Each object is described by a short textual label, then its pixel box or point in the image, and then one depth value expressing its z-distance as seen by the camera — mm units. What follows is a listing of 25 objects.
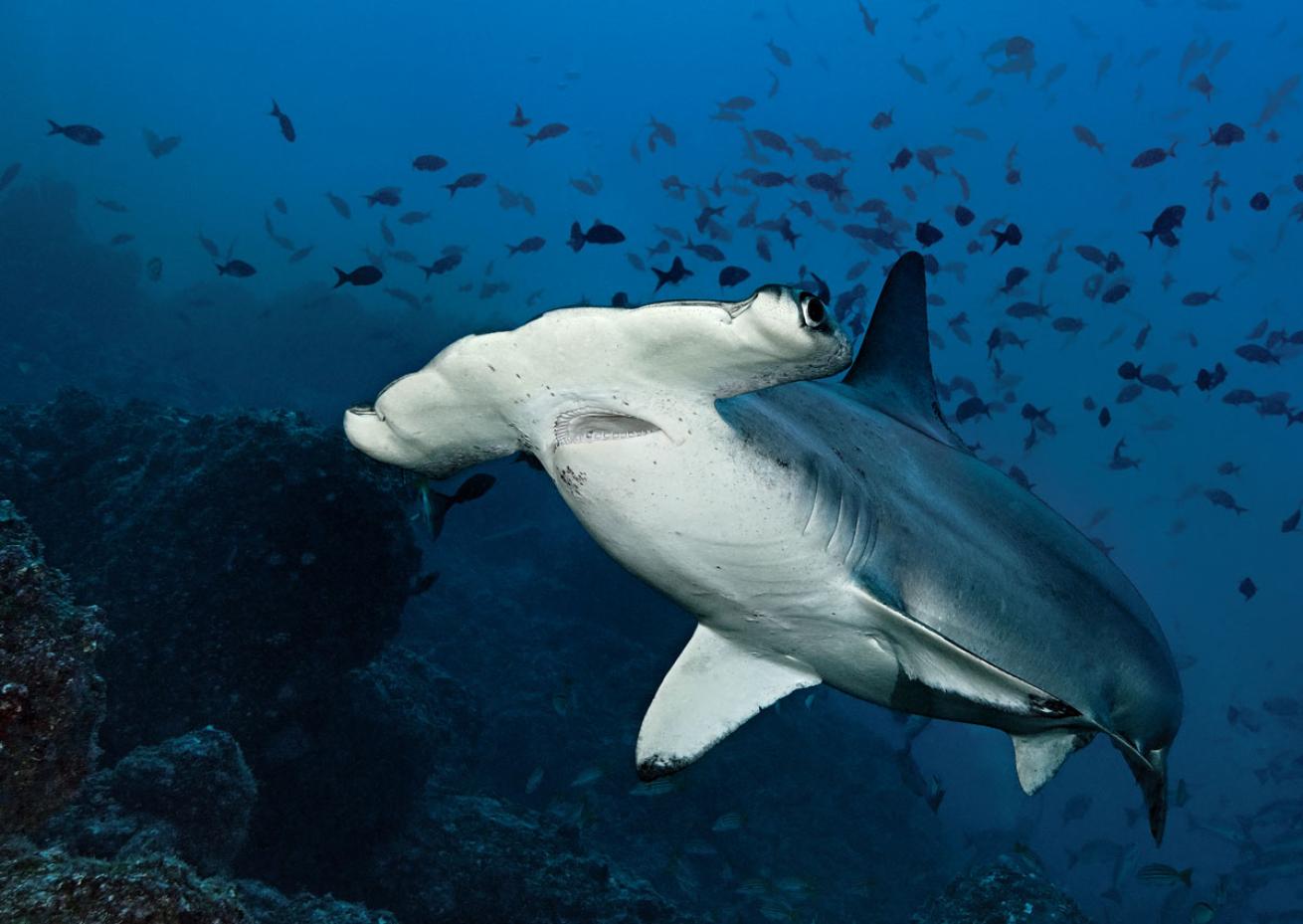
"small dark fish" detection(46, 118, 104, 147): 12477
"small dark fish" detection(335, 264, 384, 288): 10477
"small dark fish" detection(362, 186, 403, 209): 16078
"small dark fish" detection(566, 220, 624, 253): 10414
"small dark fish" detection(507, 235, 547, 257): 13752
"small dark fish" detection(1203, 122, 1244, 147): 10594
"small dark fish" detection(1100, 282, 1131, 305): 12656
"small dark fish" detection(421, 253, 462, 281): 13273
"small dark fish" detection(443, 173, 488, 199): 14195
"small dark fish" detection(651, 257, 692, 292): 9852
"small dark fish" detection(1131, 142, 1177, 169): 11719
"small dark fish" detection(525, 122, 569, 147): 14852
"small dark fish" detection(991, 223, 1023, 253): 10516
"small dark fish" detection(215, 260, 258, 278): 12408
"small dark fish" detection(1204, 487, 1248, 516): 15194
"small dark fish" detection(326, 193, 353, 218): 18911
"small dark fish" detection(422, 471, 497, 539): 6582
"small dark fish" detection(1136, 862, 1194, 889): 9273
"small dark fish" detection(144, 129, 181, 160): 21312
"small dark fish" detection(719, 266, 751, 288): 11078
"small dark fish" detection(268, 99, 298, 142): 12391
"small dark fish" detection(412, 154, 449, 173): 14656
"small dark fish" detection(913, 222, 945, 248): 10586
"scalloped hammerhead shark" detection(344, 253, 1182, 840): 1804
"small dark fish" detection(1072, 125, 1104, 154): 14841
